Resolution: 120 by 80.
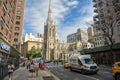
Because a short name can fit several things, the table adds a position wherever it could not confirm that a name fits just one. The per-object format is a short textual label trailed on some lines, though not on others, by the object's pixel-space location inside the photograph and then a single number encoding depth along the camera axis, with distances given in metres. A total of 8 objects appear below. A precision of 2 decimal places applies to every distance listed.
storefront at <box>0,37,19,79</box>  8.71
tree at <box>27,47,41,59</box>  57.93
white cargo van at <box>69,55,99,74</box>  9.68
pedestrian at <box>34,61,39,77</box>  9.01
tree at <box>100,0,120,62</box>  17.70
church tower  63.55
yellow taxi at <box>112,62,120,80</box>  6.23
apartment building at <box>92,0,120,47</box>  18.04
